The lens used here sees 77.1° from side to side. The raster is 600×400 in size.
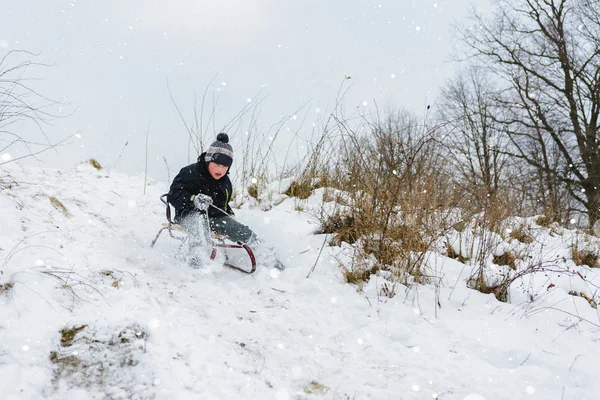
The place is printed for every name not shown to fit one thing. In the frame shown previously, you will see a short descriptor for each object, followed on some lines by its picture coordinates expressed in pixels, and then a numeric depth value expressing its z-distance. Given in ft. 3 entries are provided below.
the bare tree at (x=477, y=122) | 44.62
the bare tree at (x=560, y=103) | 37.83
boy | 12.17
